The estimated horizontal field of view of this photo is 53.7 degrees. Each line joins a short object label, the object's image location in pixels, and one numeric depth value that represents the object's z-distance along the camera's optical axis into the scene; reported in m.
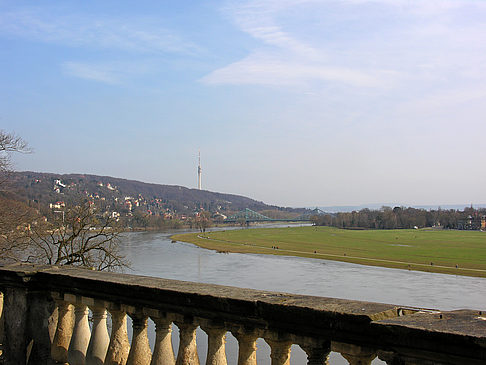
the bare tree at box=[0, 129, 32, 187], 15.12
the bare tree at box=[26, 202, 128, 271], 14.51
